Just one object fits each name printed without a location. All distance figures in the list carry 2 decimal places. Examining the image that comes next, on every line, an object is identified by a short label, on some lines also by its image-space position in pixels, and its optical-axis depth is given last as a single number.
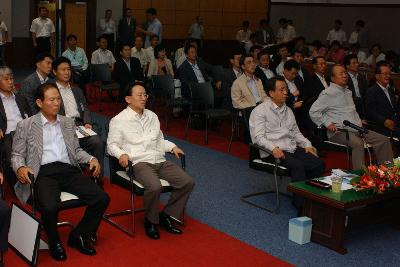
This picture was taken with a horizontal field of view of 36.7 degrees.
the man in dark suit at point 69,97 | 6.30
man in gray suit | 4.35
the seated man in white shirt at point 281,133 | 5.70
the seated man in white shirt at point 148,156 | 4.85
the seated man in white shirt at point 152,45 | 11.47
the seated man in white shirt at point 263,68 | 9.18
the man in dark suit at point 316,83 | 8.36
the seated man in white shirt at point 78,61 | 10.50
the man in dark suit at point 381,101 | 7.16
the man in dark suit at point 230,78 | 9.35
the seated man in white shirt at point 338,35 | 16.06
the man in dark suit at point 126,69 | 9.99
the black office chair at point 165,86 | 9.08
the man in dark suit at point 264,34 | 16.95
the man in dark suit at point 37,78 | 6.36
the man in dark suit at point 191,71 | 9.19
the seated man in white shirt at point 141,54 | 11.28
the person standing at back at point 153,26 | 14.46
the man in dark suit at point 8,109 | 5.54
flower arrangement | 4.85
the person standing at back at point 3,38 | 14.05
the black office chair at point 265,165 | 5.56
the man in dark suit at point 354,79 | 8.69
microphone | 5.69
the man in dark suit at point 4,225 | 4.01
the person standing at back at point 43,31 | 13.69
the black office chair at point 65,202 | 4.32
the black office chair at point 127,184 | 4.84
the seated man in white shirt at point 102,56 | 11.15
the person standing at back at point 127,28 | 15.11
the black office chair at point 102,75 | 10.29
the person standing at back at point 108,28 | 15.35
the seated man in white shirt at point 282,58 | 10.66
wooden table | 4.80
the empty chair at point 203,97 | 8.41
